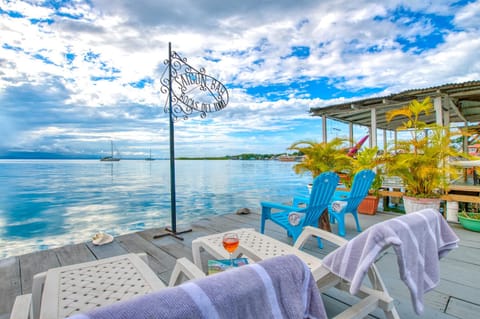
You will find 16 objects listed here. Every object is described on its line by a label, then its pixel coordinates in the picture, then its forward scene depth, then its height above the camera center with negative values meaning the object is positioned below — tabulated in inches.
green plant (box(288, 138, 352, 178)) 144.0 +1.8
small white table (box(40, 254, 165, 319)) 45.5 -26.0
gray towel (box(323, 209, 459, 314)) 41.8 -17.2
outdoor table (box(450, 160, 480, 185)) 147.7 -4.6
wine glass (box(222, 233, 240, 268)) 57.7 -18.9
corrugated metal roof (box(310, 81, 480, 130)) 236.5 +61.4
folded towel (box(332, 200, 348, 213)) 139.9 -26.4
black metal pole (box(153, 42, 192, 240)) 144.9 +4.3
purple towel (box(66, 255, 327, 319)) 22.4 -13.6
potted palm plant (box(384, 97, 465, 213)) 147.9 -4.3
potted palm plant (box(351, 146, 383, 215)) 186.4 -8.3
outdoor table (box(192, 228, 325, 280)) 66.1 -26.0
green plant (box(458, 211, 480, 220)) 143.5 -34.8
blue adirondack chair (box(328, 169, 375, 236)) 140.6 -23.0
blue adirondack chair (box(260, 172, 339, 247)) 112.7 -22.5
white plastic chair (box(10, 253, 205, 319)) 43.1 -25.8
